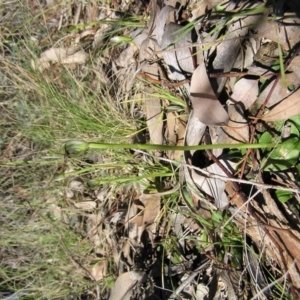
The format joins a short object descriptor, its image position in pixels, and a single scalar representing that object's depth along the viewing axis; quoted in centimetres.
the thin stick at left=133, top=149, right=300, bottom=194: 39
